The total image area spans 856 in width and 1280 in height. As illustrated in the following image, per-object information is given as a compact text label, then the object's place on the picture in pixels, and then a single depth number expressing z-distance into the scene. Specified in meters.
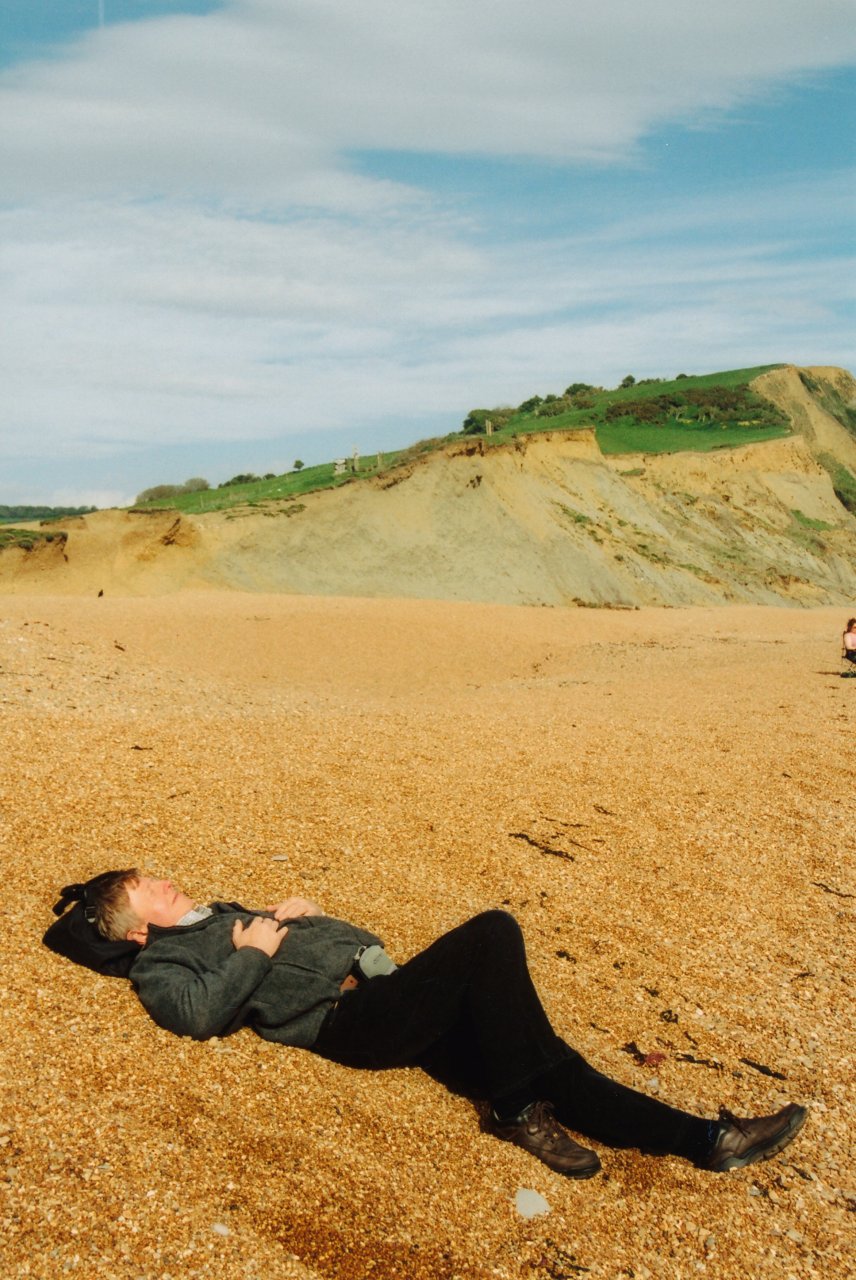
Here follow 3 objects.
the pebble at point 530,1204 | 2.97
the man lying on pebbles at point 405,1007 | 3.20
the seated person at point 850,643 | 12.74
